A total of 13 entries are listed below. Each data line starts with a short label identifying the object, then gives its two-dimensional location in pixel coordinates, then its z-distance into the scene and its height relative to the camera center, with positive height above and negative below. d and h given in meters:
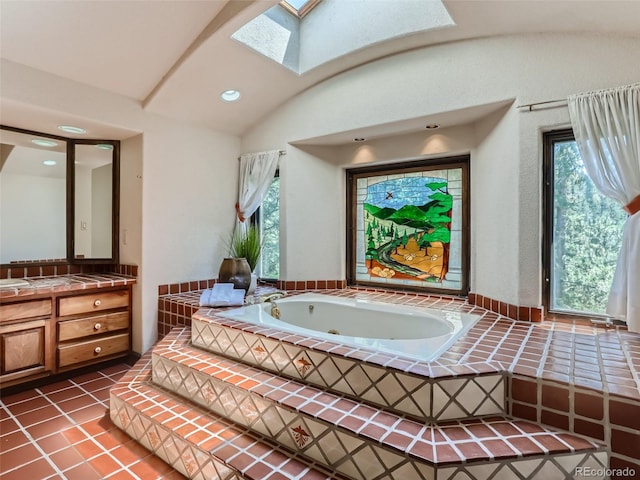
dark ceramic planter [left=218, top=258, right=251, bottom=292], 2.97 -0.29
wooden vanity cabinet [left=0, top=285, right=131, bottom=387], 2.26 -0.70
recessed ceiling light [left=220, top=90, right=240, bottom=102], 2.87 +1.36
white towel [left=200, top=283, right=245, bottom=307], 2.59 -0.46
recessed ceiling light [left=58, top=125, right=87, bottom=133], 2.62 +0.97
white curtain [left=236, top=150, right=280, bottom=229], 3.35 +0.68
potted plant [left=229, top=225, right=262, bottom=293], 3.25 -0.07
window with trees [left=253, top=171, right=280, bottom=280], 3.56 +0.13
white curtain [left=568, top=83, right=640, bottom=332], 1.79 +0.49
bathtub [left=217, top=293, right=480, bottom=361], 1.74 -0.57
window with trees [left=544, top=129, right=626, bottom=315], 2.05 +0.06
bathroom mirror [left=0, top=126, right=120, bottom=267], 2.66 +0.40
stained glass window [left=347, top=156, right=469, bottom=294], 2.88 +0.17
